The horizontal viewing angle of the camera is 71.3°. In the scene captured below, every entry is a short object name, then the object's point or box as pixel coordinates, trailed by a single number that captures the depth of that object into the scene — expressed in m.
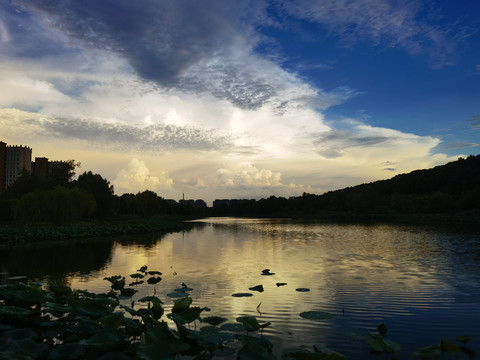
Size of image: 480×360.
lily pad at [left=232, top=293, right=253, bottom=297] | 10.17
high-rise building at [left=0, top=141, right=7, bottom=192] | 137.88
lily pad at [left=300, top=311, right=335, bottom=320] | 7.72
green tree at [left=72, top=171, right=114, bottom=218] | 67.44
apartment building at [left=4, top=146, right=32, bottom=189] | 152.12
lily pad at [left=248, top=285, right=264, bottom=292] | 10.66
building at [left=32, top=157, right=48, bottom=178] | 127.69
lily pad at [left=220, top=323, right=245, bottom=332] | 6.87
